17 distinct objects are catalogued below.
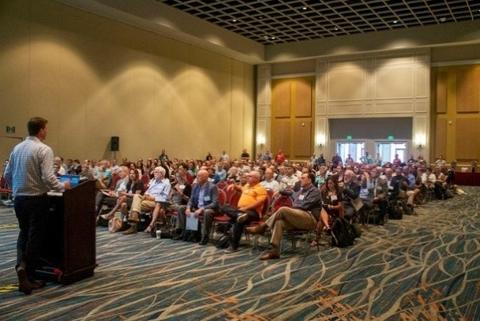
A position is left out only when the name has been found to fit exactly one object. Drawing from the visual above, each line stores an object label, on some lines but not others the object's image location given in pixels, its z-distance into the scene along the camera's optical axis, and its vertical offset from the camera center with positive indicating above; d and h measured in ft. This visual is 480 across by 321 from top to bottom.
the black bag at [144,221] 26.86 -4.30
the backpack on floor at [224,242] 22.07 -4.51
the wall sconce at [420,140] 65.67 +1.04
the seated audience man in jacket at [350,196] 24.70 -2.62
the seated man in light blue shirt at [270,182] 28.54 -2.22
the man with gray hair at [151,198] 25.85 -2.89
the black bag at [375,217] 29.66 -4.42
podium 14.87 -2.88
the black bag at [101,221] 28.25 -4.54
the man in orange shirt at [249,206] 21.40 -2.72
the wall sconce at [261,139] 77.93 +1.29
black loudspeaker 54.03 +0.36
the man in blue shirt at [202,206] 22.86 -2.95
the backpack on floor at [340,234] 22.13 -4.10
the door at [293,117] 74.90 +4.89
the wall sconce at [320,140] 72.73 +1.09
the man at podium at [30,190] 13.93 -1.31
